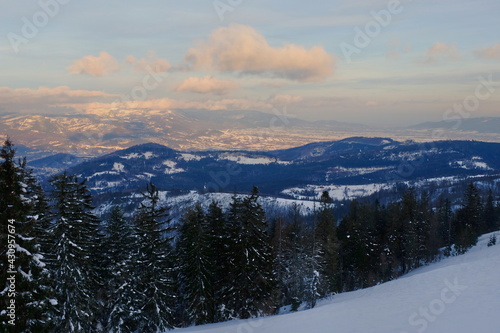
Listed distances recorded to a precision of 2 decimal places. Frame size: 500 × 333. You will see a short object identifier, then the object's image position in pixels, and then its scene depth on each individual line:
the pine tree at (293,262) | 47.91
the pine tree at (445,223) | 75.35
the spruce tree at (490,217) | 81.50
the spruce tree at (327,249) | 48.50
